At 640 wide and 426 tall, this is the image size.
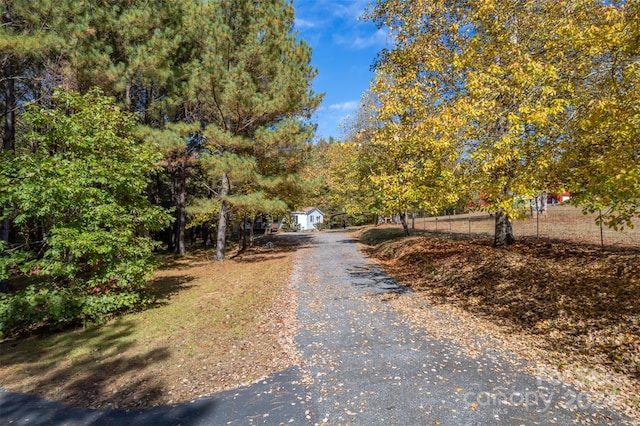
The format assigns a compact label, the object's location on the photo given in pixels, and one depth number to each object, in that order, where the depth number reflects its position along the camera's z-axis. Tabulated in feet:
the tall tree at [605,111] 14.97
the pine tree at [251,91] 45.73
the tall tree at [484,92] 18.39
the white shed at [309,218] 176.86
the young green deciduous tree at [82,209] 24.18
